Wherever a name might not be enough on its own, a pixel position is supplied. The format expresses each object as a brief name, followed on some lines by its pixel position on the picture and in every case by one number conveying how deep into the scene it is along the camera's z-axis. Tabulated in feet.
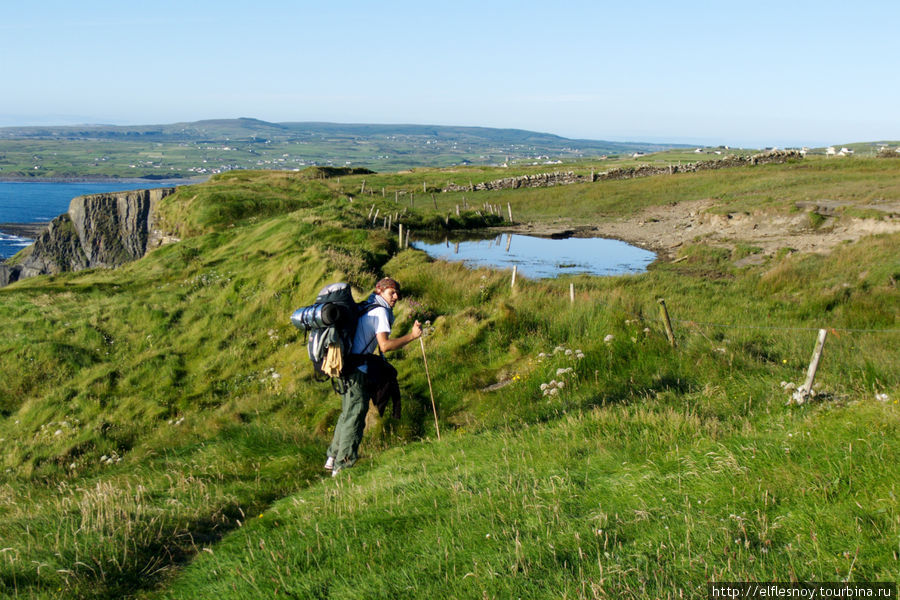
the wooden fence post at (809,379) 26.34
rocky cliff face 206.69
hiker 26.99
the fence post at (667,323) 40.40
